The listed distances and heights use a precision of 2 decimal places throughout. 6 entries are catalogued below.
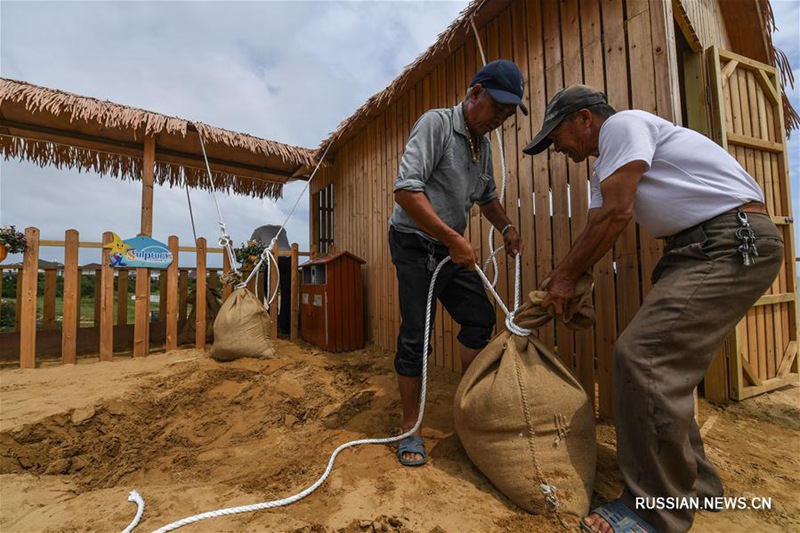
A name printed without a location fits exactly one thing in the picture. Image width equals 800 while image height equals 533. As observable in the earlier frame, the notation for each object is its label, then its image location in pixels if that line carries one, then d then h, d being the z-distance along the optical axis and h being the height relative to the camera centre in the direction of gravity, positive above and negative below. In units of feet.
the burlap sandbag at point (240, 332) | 11.09 -1.41
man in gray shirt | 5.10 +1.12
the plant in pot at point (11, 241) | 11.10 +1.78
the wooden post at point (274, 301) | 14.97 -0.56
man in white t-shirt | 3.62 +0.00
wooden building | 6.22 +3.88
